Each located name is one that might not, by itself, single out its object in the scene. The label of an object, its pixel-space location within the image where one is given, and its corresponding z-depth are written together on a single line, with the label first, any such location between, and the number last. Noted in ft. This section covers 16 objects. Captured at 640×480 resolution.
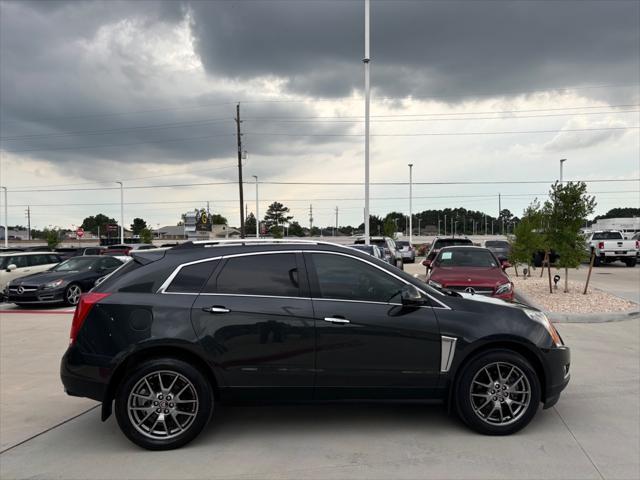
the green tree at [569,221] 41.42
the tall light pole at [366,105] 69.92
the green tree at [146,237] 197.42
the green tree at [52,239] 158.00
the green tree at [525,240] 55.83
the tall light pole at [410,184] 167.42
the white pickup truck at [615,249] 81.87
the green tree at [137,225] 395.34
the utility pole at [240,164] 112.48
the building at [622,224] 124.31
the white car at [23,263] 47.55
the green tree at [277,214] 387.75
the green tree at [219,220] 450.71
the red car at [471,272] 29.81
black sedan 41.01
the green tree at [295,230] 342.77
